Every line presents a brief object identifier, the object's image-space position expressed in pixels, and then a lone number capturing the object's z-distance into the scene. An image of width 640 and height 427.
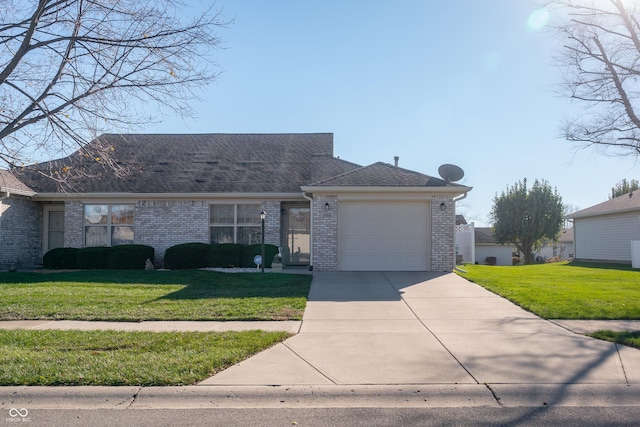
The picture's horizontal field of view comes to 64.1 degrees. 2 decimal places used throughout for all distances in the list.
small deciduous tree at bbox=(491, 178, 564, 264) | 40.66
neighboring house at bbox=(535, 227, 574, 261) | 59.66
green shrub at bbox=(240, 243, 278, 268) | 16.98
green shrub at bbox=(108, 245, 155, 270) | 17.12
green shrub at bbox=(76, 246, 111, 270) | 17.33
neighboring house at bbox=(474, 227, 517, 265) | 48.32
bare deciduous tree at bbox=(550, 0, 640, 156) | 12.17
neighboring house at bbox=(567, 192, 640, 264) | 23.82
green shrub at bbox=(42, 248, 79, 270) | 17.45
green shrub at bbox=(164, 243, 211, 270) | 17.05
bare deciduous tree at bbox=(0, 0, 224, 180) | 8.08
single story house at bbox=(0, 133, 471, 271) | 16.34
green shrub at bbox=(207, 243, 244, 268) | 17.19
